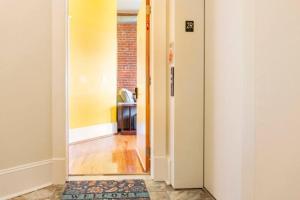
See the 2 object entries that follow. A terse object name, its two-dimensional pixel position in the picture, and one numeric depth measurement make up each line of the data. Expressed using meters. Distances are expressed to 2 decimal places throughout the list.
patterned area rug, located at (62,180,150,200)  2.91
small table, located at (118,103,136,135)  7.23
